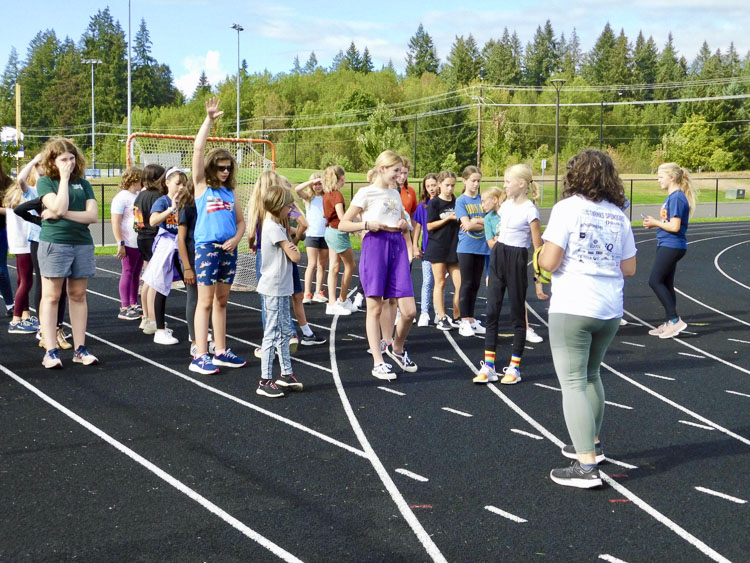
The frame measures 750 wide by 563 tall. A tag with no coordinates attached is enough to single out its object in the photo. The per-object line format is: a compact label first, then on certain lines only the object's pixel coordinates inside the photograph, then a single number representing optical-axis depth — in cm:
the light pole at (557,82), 3784
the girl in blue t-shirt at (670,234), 914
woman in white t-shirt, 439
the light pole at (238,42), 5500
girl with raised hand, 686
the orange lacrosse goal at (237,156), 1310
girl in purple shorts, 684
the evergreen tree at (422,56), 13362
